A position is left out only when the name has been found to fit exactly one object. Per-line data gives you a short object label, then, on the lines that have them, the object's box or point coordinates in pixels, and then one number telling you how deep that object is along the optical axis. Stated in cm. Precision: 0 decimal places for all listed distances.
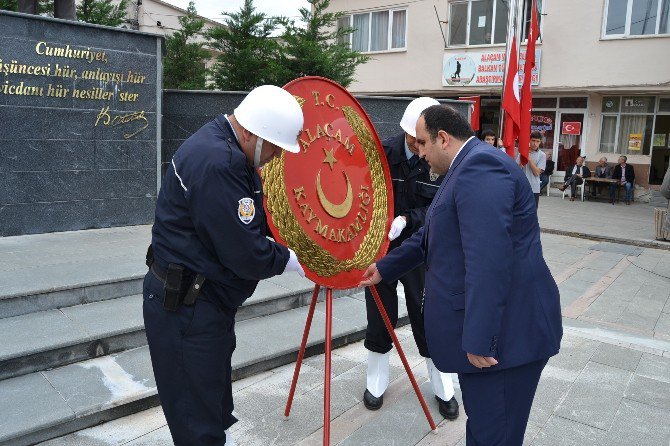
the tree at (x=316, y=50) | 940
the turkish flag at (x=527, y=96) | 938
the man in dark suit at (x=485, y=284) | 195
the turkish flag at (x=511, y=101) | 944
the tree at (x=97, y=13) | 1077
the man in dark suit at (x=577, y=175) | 1630
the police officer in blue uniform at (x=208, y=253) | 200
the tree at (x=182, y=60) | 1214
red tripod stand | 274
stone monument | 568
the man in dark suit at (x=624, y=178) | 1584
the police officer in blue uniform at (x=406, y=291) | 349
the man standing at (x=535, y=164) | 948
